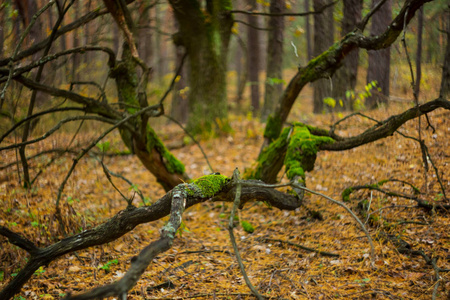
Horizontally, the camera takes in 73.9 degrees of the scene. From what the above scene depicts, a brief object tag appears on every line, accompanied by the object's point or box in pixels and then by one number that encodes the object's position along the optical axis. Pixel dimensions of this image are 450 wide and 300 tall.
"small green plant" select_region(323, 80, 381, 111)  5.73
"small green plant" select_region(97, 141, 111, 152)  4.30
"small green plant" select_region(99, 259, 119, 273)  3.28
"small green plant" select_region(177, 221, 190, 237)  4.04
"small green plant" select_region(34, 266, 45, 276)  3.17
